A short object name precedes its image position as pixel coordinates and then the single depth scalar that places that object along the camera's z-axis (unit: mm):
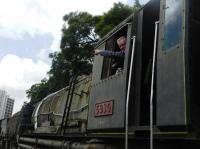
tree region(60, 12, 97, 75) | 28598
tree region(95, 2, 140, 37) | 26073
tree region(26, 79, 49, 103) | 39531
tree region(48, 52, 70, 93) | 30244
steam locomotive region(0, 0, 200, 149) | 3344
